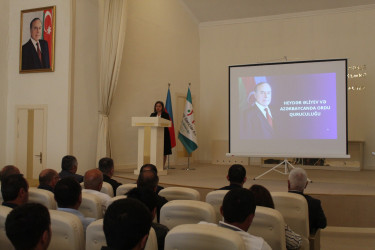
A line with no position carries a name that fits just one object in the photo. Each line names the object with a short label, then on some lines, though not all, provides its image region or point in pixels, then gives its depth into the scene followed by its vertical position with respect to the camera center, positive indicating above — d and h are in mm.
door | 6699 -261
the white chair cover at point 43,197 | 2738 -528
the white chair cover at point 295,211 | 2689 -601
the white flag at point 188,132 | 8148 -52
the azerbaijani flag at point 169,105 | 8205 +553
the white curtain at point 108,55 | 7125 +1469
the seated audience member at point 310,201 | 2927 -567
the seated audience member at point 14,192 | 2424 -430
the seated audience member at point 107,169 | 3874 -436
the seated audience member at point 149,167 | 3448 -377
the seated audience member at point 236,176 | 3309 -418
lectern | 6223 -172
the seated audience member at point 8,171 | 3370 -406
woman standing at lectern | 7032 +247
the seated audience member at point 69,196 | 2275 -426
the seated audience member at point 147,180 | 2830 -399
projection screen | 5949 +371
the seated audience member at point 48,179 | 3319 -470
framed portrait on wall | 6715 +1652
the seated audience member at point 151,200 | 1978 -451
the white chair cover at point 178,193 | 2945 -527
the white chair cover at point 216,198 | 2852 -542
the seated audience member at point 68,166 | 4074 -426
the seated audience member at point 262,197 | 2429 -446
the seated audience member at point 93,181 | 3076 -445
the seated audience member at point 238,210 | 1818 -402
